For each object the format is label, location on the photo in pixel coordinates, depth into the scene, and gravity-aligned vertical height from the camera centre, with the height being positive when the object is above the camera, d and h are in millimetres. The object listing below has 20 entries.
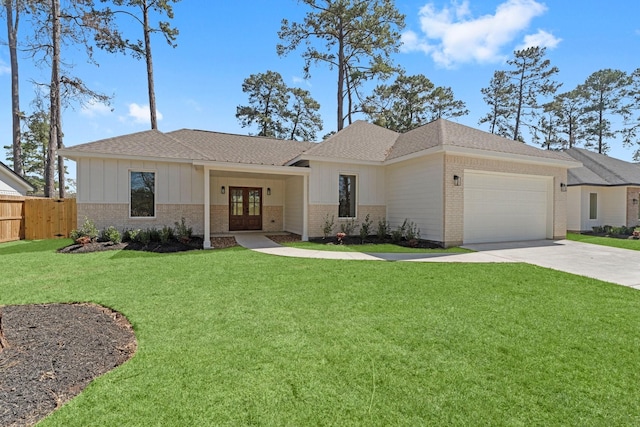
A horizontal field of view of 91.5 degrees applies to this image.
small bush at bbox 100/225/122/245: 10000 -870
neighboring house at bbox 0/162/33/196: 15395 +1307
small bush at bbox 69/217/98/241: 9898 -751
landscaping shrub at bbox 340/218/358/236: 12242 -604
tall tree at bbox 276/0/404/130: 19812 +11604
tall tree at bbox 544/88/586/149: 29219 +9051
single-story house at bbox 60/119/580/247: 10406 +1030
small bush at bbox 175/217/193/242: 10660 -791
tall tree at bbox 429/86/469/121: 26703 +9615
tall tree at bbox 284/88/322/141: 27625 +8643
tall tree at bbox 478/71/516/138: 28828 +10340
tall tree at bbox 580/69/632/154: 27680 +10176
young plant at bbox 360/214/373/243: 11585 -649
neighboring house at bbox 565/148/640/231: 15977 +871
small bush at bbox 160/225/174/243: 10230 -847
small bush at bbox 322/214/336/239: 11808 -581
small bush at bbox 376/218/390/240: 11953 -686
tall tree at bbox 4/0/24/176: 17891 +7513
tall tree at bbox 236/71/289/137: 27312 +9548
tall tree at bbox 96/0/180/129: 17486 +10259
